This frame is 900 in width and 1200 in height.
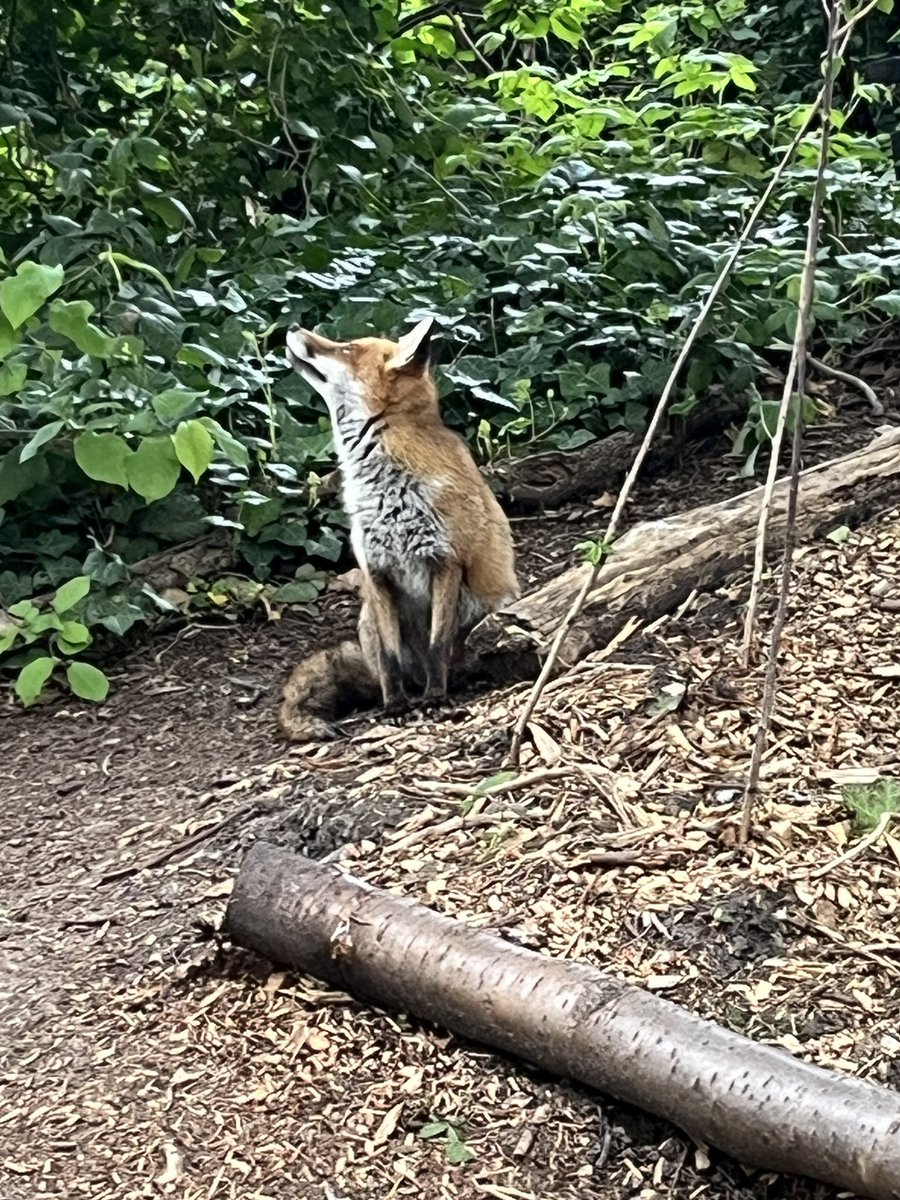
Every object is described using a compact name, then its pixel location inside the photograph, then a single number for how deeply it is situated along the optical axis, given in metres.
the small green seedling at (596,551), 3.97
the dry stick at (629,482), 3.61
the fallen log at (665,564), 5.28
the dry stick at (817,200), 3.42
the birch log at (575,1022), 2.60
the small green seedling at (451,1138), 2.99
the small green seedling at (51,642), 5.73
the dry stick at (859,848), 3.46
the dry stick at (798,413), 3.45
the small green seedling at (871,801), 3.61
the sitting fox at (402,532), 5.73
